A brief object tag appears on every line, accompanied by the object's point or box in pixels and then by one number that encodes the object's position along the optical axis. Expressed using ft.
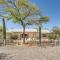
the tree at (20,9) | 31.48
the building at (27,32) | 63.09
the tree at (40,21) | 33.78
